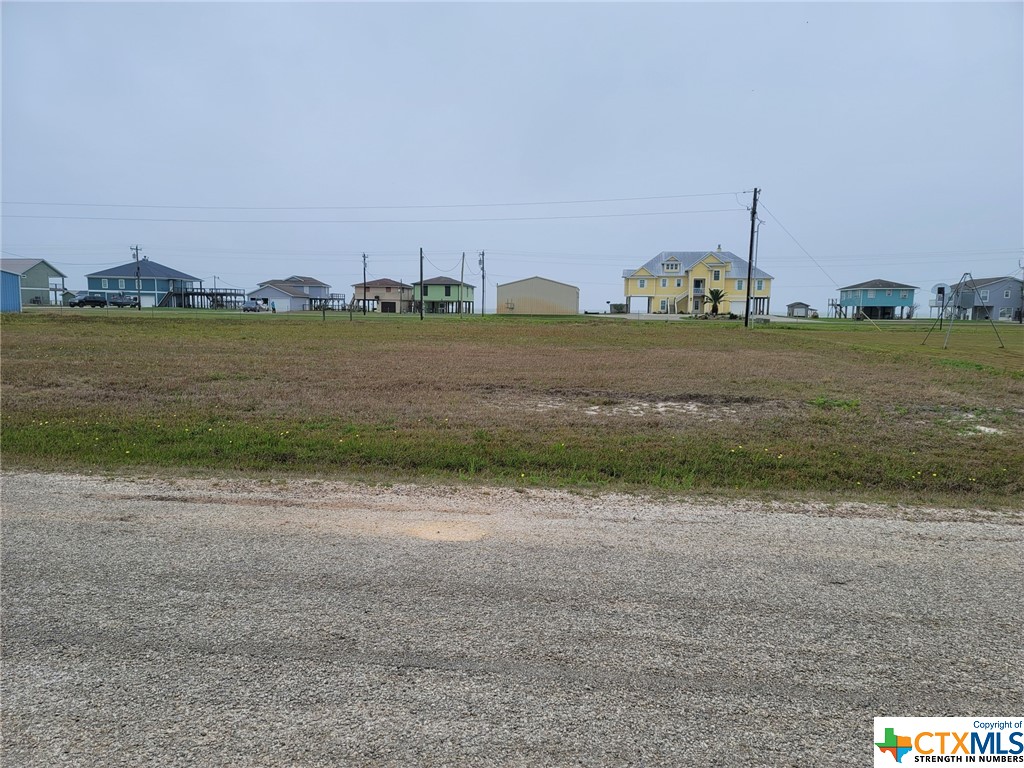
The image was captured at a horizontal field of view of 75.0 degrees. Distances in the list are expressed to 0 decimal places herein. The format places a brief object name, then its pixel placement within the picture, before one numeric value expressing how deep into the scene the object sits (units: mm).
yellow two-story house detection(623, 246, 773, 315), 91500
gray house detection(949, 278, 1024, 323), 91500
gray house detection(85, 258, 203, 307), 105750
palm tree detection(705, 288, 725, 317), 84375
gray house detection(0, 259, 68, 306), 88500
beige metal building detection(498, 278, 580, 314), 92875
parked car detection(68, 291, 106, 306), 81750
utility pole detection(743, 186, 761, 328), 54491
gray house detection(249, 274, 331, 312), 117481
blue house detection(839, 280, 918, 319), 97188
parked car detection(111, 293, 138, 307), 89900
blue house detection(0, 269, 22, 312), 60125
